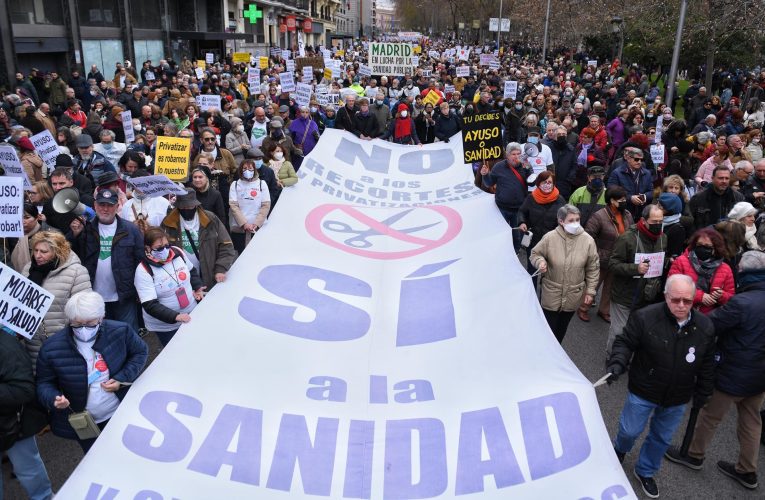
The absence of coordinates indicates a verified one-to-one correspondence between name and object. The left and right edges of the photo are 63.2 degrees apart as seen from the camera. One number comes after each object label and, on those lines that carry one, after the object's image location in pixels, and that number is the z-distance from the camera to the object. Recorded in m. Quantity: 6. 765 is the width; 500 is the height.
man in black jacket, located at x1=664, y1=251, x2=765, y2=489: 4.37
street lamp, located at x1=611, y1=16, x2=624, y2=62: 22.49
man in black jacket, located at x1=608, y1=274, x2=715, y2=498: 4.17
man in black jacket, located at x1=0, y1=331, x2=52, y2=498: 3.71
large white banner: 3.52
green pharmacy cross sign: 30.08
